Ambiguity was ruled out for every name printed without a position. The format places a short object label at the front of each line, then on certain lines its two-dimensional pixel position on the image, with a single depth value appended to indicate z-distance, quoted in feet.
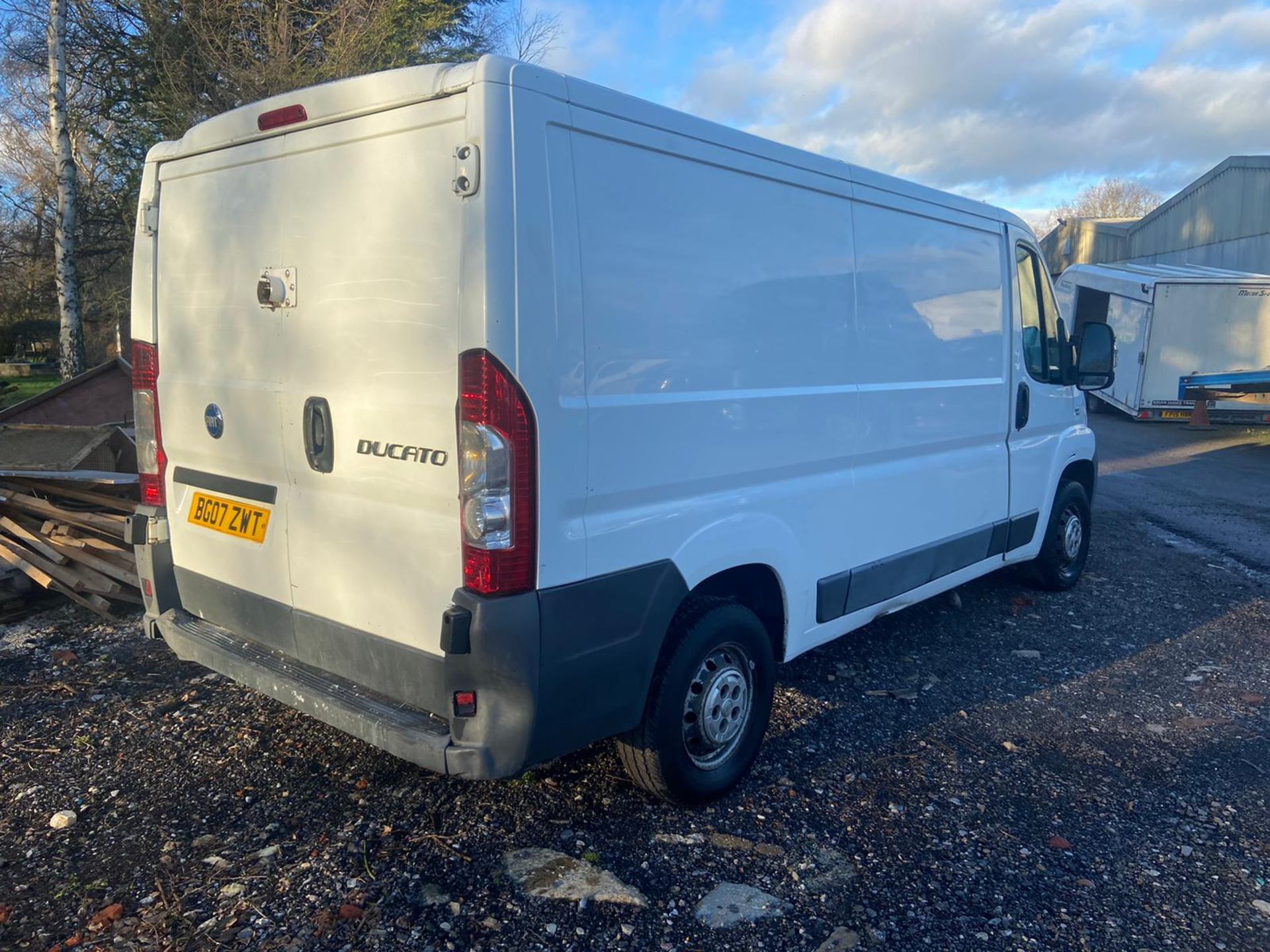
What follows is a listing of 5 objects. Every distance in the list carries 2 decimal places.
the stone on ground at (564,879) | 9.64
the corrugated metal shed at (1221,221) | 74.51
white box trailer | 54.03
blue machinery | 50.52
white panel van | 8.76
